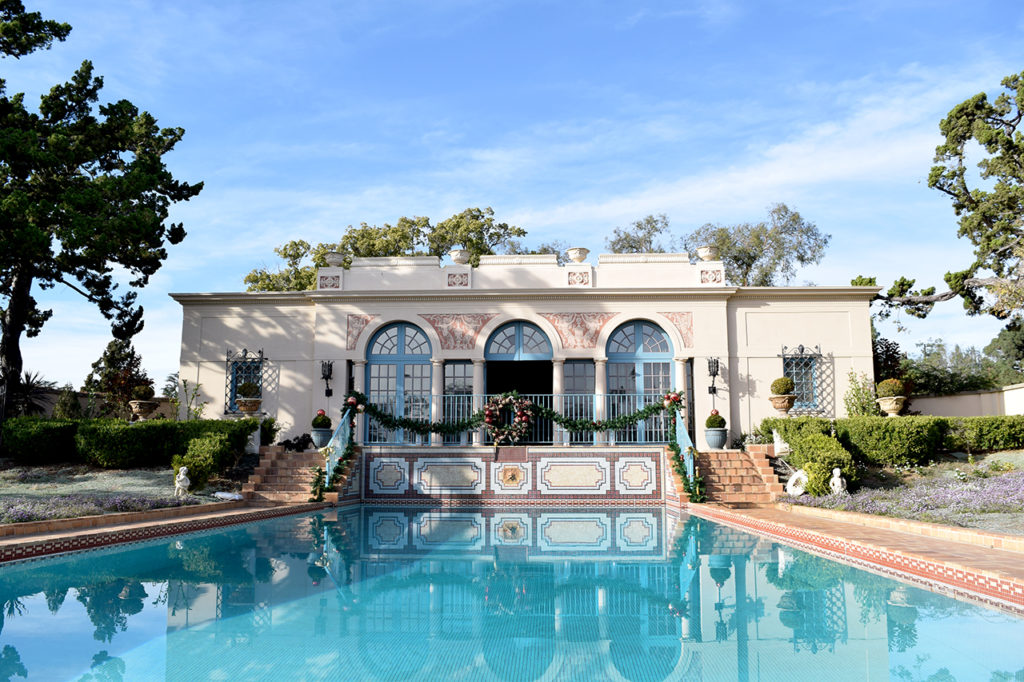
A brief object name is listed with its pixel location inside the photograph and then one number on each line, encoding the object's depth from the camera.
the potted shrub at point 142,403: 15.77
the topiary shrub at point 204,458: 12.23
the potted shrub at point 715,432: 14.84
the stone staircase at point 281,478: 13.37
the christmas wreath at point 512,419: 14.78
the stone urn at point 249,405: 15.80
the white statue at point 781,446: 14.21
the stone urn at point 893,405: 15.57
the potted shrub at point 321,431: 14.92
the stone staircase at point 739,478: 13.31
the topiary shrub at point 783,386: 15.46
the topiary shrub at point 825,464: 11.89
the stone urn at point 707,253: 17.08
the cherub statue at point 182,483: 11.62
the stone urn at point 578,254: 17.16
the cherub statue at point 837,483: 11.66
